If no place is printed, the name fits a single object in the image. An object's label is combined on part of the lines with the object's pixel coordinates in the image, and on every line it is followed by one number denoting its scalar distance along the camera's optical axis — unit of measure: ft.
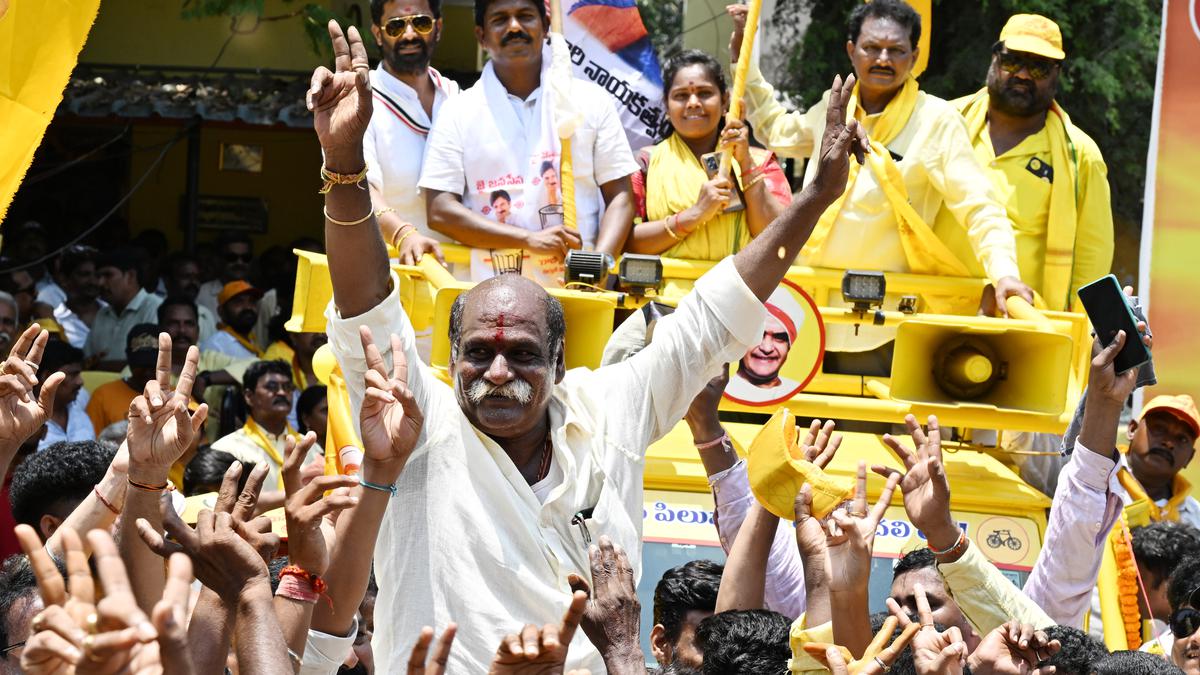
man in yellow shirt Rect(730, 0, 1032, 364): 18.53
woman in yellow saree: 18.95
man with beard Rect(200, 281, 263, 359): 28.43
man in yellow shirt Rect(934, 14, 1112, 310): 19.95
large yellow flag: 13.19
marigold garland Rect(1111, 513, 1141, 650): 16.24
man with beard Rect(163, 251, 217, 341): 32.48
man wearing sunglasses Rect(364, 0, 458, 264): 19.10
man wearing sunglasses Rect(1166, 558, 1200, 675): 13.58
